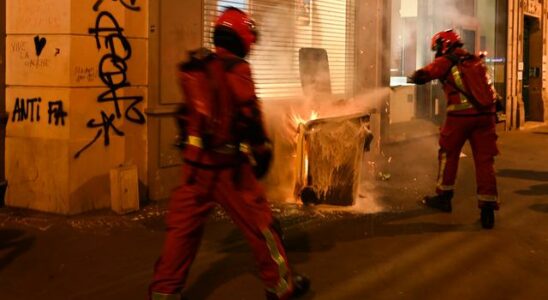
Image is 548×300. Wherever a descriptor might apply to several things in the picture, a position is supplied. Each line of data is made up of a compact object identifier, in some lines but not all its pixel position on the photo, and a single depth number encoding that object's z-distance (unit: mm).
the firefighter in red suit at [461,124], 6020
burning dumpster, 6449
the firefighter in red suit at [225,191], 3494
